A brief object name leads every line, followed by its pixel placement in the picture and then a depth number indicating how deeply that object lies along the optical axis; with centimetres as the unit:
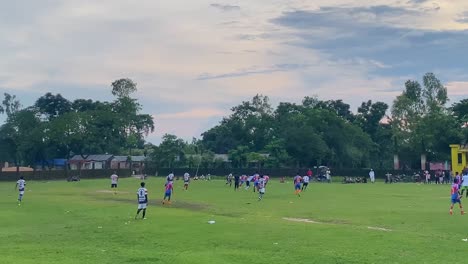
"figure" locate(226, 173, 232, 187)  7046
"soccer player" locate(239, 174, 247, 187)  6441
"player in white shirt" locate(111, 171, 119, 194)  5416
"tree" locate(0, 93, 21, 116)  17700
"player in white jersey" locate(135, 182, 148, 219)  2944
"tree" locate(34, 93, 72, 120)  15025
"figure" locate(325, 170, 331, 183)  8612
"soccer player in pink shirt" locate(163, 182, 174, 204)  4021
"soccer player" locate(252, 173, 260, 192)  5477
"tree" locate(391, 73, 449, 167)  10238
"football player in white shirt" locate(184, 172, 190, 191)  6027
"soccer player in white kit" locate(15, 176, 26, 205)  4205
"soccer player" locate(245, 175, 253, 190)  6111
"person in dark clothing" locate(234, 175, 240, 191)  5975
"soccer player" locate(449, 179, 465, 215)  3112
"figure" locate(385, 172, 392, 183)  8247
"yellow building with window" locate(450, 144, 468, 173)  8875
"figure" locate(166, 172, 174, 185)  4214
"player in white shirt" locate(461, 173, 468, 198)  4387
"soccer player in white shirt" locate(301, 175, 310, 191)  5594
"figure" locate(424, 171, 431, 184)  8012
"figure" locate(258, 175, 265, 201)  4398
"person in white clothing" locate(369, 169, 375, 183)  8382
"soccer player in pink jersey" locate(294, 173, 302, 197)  4947
